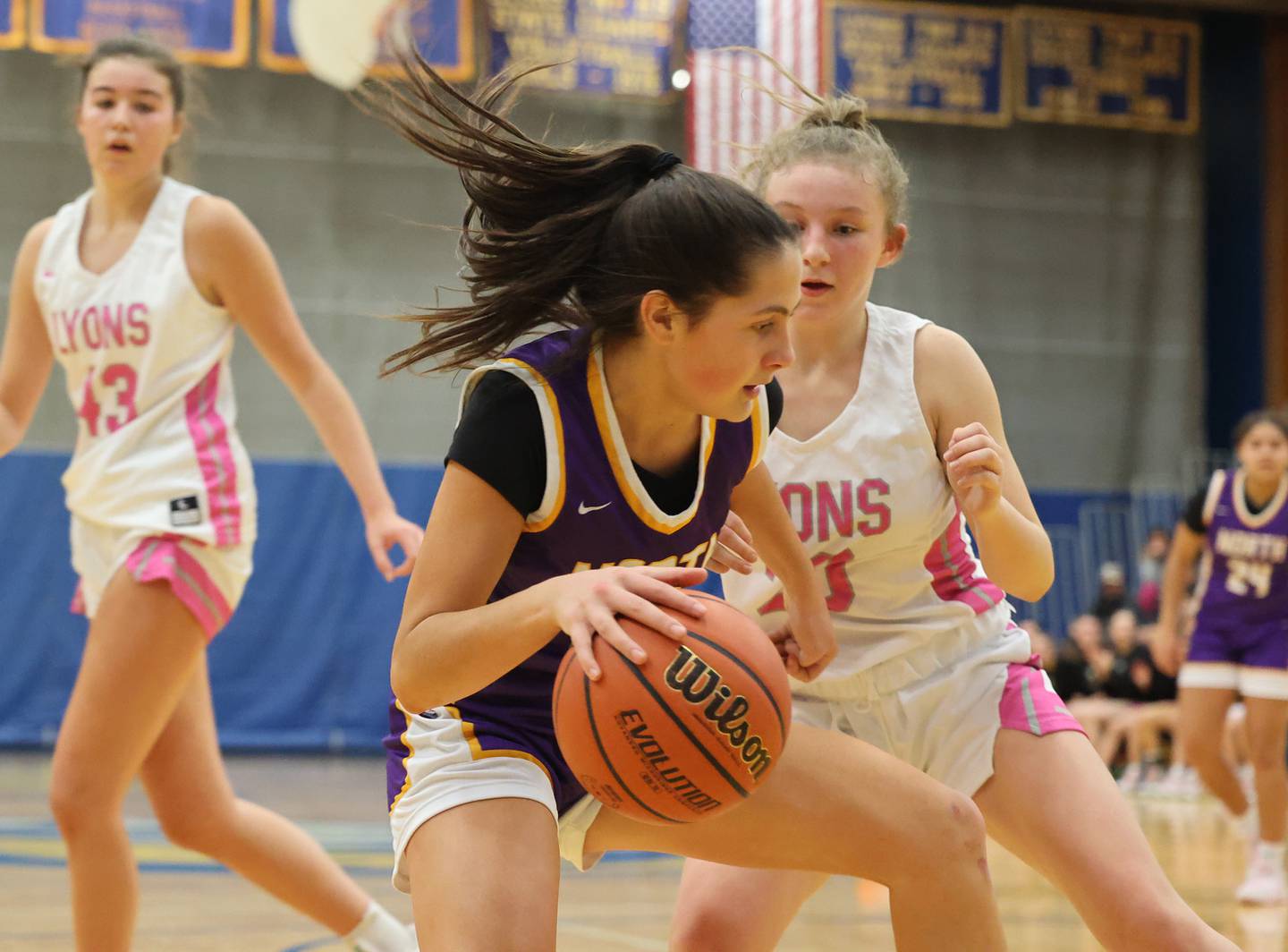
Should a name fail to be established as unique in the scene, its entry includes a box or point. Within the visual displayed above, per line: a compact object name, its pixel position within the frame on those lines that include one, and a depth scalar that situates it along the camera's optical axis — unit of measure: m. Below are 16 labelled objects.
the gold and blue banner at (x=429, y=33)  12.30
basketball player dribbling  2.20
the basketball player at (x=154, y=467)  3.31
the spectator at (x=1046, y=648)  11.11
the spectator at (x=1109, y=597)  11.69
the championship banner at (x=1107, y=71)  14.04
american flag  12.39
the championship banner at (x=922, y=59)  13.44
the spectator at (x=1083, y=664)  11.03
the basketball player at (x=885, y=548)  2.69
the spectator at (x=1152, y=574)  11.70
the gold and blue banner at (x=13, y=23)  11.85
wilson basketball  2.01
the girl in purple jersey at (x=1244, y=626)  6.27
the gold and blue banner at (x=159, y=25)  11.86
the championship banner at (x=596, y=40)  12.51
